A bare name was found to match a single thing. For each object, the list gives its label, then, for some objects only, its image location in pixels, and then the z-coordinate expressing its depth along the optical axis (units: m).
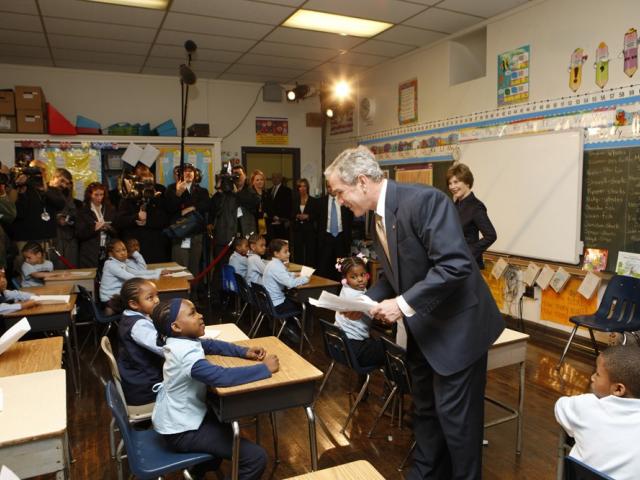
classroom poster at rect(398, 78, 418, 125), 6.53
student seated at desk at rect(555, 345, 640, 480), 1.39
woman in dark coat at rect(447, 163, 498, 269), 3.97
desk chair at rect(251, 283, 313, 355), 4.21
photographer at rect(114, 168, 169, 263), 5.54
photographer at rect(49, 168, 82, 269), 5.27
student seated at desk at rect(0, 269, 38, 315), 3.14
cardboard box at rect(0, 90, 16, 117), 6.45
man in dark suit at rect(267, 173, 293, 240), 7.25
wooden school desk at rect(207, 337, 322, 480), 1.90
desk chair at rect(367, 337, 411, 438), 2.54
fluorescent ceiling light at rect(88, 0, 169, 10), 4.83
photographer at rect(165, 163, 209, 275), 5.83
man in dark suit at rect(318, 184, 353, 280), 6.84
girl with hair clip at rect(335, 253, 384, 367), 2.96
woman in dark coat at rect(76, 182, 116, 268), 5.19
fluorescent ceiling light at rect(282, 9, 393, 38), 5.22
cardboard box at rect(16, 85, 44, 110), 6.52
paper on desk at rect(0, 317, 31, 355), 2.17
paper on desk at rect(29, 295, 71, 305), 3.44
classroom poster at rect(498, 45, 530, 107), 4.93
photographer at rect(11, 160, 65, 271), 4.95
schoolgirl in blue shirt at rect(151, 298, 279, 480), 1.89
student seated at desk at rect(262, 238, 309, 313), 4.32
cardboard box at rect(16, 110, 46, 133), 6.55
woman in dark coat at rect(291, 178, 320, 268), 6.99
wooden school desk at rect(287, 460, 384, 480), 1.25
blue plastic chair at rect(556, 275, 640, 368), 3.68
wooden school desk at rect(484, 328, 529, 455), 2.53
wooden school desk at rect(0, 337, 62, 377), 2.15
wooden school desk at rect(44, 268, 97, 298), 4.26
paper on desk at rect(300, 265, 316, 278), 4.38
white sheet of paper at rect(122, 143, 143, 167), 7.06
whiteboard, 4.48
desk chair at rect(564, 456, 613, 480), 1.27
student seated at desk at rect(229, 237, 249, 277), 5.32
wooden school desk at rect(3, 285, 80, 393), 3.18
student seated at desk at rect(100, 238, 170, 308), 4.20
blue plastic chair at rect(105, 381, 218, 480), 1.73
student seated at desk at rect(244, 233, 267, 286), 4.88
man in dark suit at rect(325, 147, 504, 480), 1.81
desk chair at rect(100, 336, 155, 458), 2.13
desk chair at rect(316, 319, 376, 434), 2.90
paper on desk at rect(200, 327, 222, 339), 2.63
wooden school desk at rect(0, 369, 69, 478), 1.53
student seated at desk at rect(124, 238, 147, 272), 4.76
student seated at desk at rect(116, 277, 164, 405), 2.30
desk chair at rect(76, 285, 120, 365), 3.96
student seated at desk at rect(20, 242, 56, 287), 4.30
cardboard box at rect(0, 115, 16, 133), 6.47
